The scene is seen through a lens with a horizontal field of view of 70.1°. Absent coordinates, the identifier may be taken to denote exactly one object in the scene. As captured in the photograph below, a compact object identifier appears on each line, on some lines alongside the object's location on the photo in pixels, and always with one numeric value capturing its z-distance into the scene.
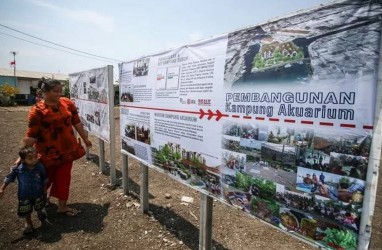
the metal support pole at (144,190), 4.36
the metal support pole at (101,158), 6.20
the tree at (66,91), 32.95
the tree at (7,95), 29.12
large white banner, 1.59
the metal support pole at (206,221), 2.96
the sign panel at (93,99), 5.32
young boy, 3.83
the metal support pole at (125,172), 4.96
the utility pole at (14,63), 41.32
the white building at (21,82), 35.52
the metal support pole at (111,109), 5.09
